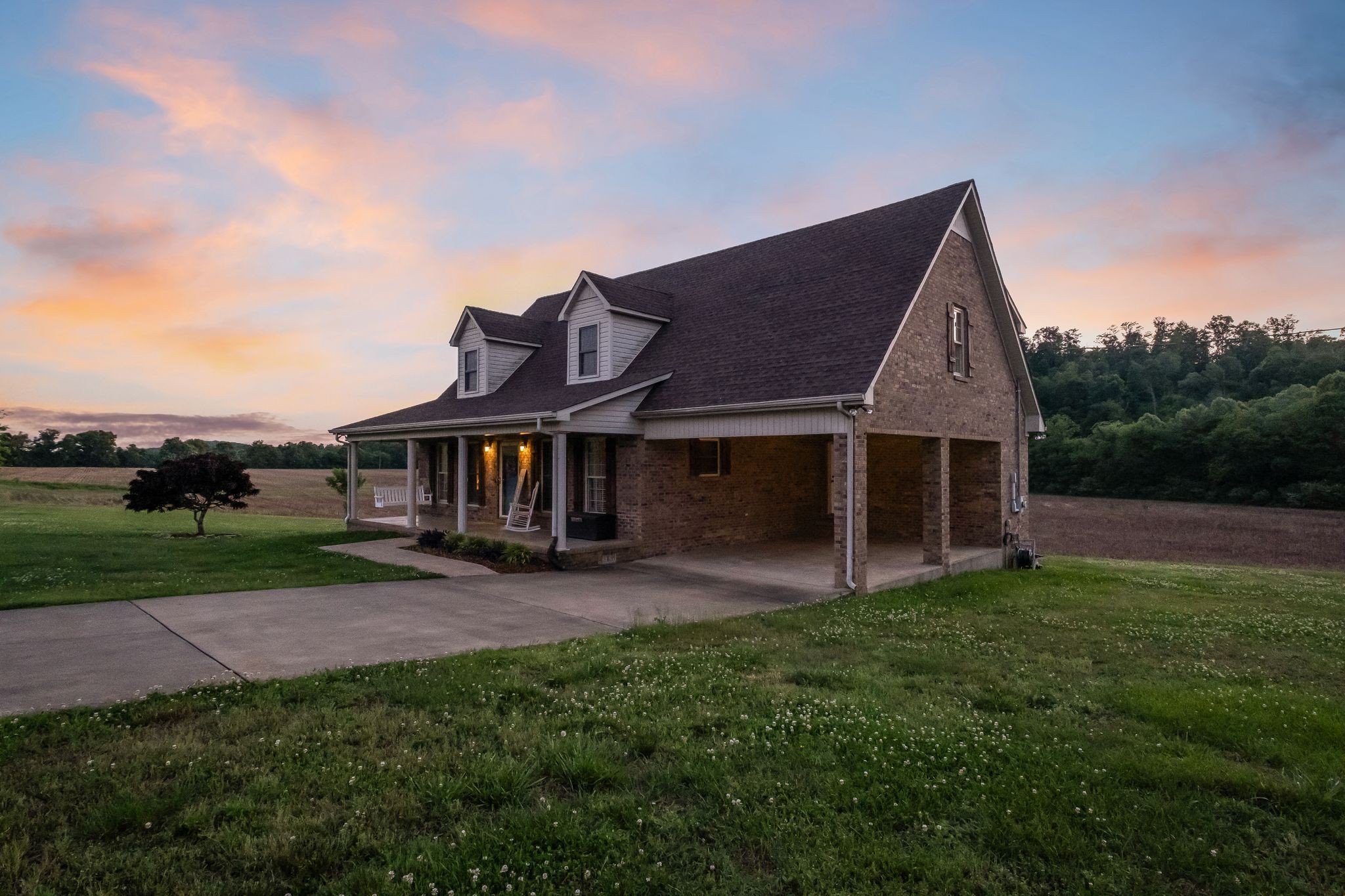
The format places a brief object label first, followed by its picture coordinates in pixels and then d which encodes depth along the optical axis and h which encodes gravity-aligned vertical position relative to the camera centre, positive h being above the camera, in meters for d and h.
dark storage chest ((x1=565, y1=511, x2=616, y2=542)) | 15.09 -1.60
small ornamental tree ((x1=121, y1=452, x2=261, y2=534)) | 18.48 -0.75
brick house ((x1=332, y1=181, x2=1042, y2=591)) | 12.52 +1.14
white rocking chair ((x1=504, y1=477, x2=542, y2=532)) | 17.61 -1.59
